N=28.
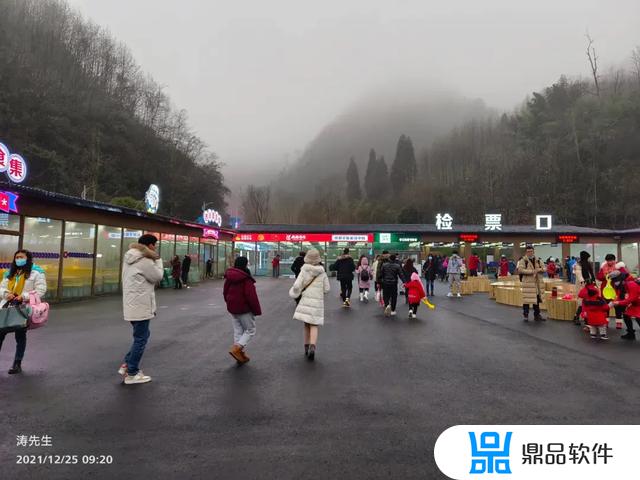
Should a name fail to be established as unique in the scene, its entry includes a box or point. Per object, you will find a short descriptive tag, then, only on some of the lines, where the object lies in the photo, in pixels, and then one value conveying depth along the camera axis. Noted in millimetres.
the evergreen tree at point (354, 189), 128825
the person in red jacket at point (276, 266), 31664
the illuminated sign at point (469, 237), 33312
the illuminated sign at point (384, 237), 33469
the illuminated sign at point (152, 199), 22500
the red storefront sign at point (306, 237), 33281
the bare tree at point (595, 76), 60591
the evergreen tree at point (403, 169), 111812
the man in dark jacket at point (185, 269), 20266
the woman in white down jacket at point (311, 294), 6094
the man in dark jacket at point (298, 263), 13477
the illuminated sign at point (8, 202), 11109
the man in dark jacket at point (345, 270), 12703
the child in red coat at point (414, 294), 10523
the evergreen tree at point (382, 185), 114656
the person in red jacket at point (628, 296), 7574
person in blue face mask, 5227
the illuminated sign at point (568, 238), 33062
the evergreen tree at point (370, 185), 120025
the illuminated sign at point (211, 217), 28886
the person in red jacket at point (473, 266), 24188
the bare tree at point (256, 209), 75312
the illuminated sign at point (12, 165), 11461
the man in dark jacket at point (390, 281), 10594
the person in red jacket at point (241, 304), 5711
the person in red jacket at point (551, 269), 21438
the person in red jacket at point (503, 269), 22281
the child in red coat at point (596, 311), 7730
